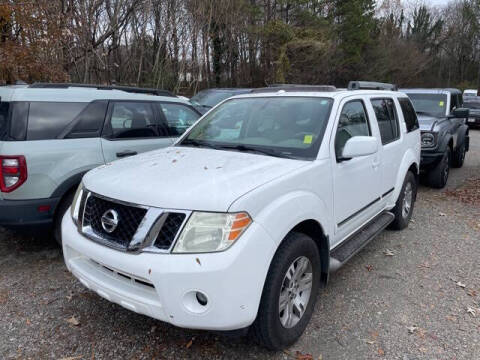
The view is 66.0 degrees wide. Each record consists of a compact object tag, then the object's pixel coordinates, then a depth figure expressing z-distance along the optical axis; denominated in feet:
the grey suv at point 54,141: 11.46
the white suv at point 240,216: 6.88
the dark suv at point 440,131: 21.97
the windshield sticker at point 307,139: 9.98
